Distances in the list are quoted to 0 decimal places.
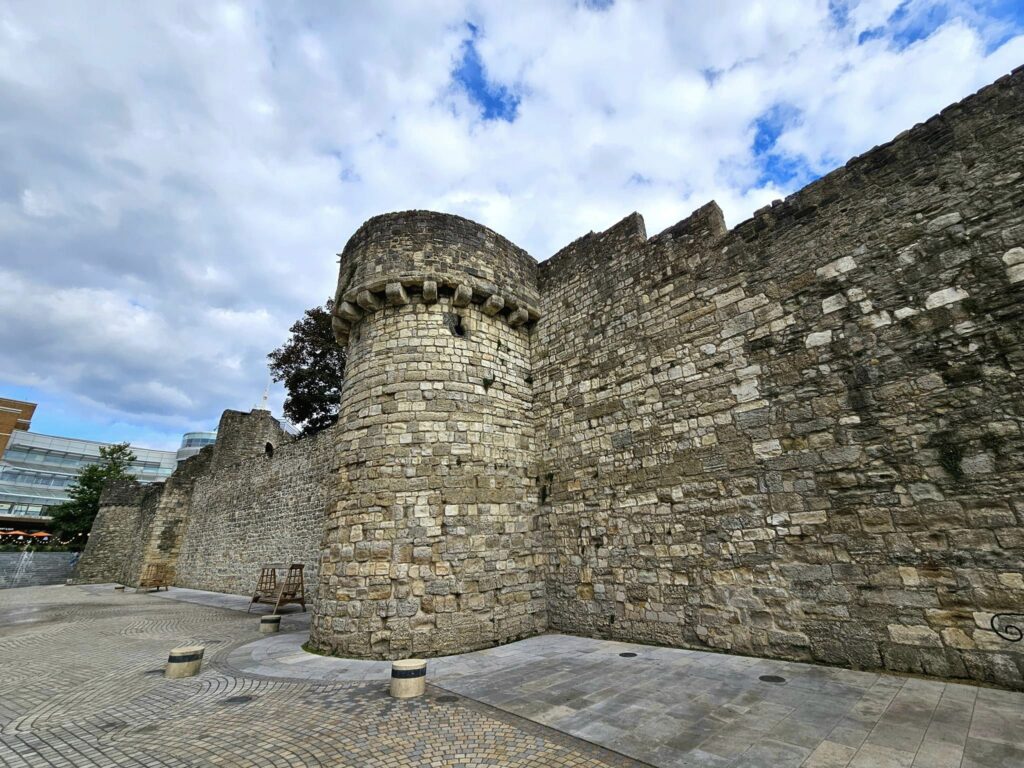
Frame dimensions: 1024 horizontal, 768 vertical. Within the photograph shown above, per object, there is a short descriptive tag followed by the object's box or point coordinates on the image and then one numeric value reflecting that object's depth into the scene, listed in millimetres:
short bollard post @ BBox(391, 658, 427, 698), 4609
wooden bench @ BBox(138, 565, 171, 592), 19875
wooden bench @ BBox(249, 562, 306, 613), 11609
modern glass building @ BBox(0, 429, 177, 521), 52613
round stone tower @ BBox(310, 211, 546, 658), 6617
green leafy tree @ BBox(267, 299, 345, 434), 20938
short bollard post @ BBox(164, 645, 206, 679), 5660
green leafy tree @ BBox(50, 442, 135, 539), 30984
